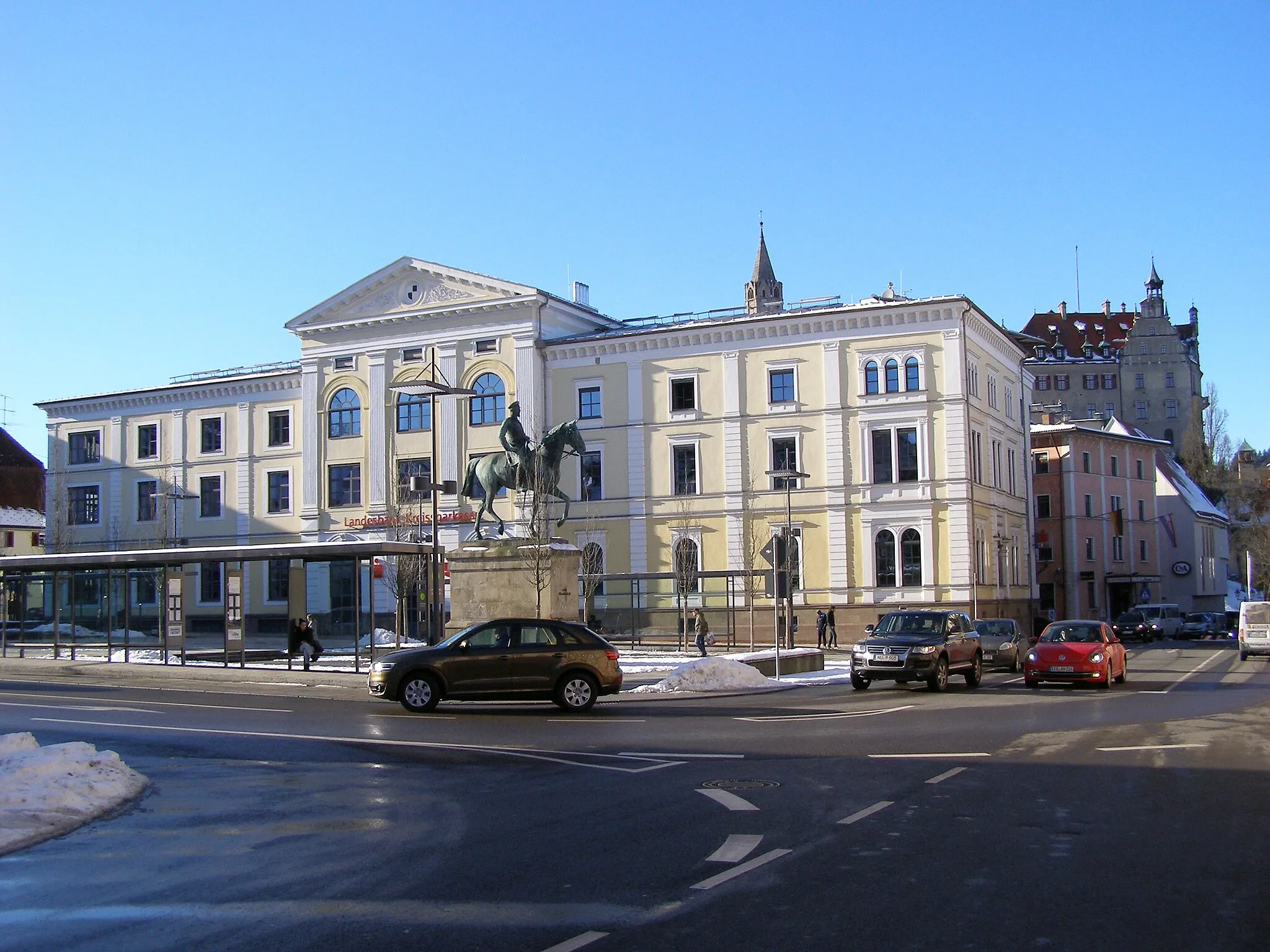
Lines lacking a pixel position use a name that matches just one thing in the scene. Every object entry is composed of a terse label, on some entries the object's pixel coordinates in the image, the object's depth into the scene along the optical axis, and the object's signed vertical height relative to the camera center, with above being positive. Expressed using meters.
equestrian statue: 35.66 +3.08
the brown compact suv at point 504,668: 21.84 -1.79
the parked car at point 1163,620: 68.88 -3.82
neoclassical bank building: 56.09 +6.21
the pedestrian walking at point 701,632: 42.61 -2.46
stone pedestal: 32.62 -0.39
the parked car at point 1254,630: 46.06 -2.96
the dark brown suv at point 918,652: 26.75 -2.07
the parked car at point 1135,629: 68.06 -4.19
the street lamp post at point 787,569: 30.94 -0.24
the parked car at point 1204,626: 70.50 -4.26
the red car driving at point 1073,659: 27.19 -2.32
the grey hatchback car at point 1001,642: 35.66 -2.52
